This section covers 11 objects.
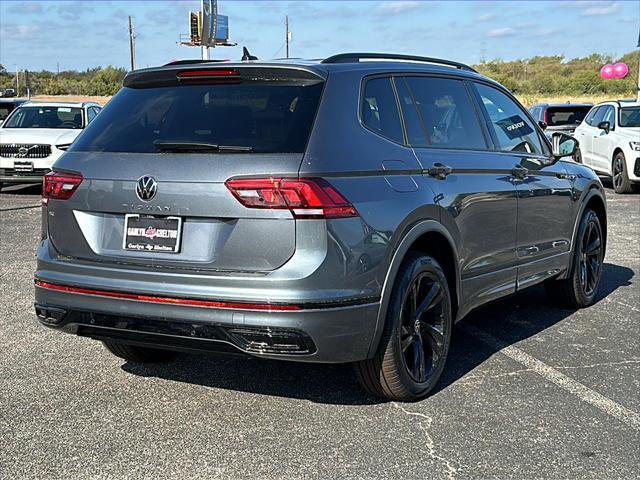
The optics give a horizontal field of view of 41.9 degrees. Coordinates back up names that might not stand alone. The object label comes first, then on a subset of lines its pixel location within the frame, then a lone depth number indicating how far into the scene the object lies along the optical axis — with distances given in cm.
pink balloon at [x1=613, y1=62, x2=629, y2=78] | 3150
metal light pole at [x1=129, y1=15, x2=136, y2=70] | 7200
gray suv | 360
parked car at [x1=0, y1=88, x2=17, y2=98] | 2367
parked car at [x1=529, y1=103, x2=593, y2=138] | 2058
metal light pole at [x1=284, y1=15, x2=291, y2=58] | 8056
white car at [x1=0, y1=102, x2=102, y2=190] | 1376
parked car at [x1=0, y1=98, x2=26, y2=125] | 1814
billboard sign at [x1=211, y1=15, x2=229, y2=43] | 4703
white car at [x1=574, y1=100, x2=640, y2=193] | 1495
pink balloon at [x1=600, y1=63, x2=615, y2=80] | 3177
